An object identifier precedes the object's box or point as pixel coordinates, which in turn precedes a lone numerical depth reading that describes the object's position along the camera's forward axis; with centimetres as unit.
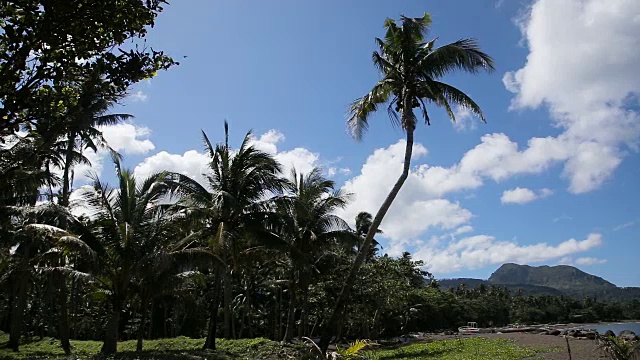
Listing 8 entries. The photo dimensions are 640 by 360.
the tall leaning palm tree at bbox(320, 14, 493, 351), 1709
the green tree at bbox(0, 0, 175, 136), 455
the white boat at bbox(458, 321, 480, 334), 5178
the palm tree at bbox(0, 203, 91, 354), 1456
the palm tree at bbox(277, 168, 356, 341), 2306
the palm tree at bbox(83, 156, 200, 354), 1648
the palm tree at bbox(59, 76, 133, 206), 2122
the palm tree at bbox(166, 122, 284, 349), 1989
